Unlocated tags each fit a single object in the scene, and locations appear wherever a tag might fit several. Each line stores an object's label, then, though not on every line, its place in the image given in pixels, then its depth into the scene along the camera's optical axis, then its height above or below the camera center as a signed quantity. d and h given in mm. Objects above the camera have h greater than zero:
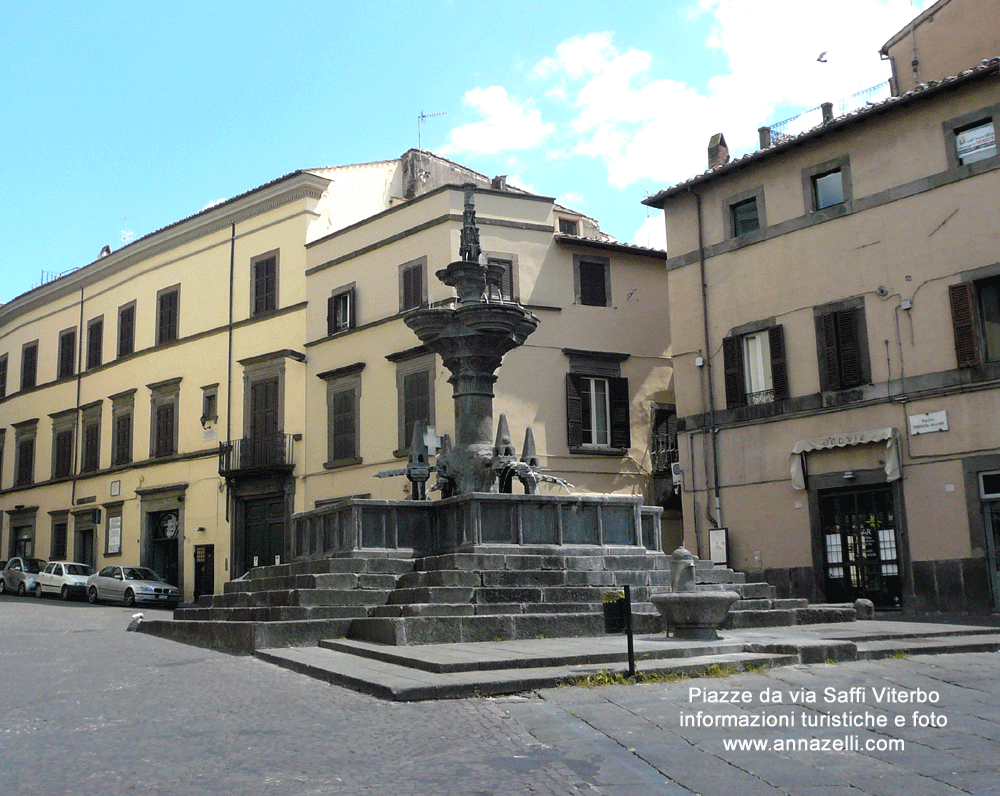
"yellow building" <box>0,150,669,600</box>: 29922 +6600
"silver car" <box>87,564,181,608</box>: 30016 +91
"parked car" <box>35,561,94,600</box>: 32219 +413
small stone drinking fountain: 11578 -356
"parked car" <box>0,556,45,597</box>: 34262 +617
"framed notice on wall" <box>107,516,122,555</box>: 36719 +1879
